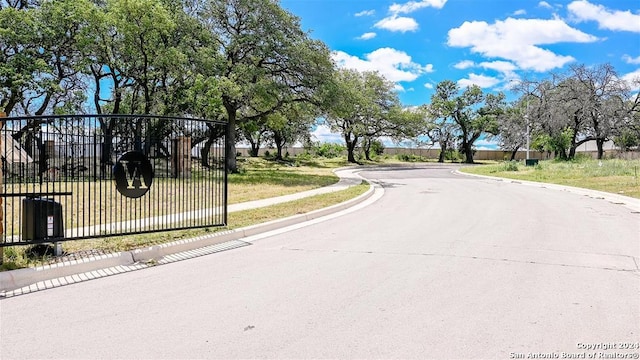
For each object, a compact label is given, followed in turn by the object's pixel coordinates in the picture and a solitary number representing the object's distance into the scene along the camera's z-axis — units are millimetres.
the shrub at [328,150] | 56444
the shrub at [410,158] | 57469
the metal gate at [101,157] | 5715
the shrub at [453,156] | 62812
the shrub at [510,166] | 30303
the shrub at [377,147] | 57781
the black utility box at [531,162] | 33500
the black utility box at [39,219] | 5660
